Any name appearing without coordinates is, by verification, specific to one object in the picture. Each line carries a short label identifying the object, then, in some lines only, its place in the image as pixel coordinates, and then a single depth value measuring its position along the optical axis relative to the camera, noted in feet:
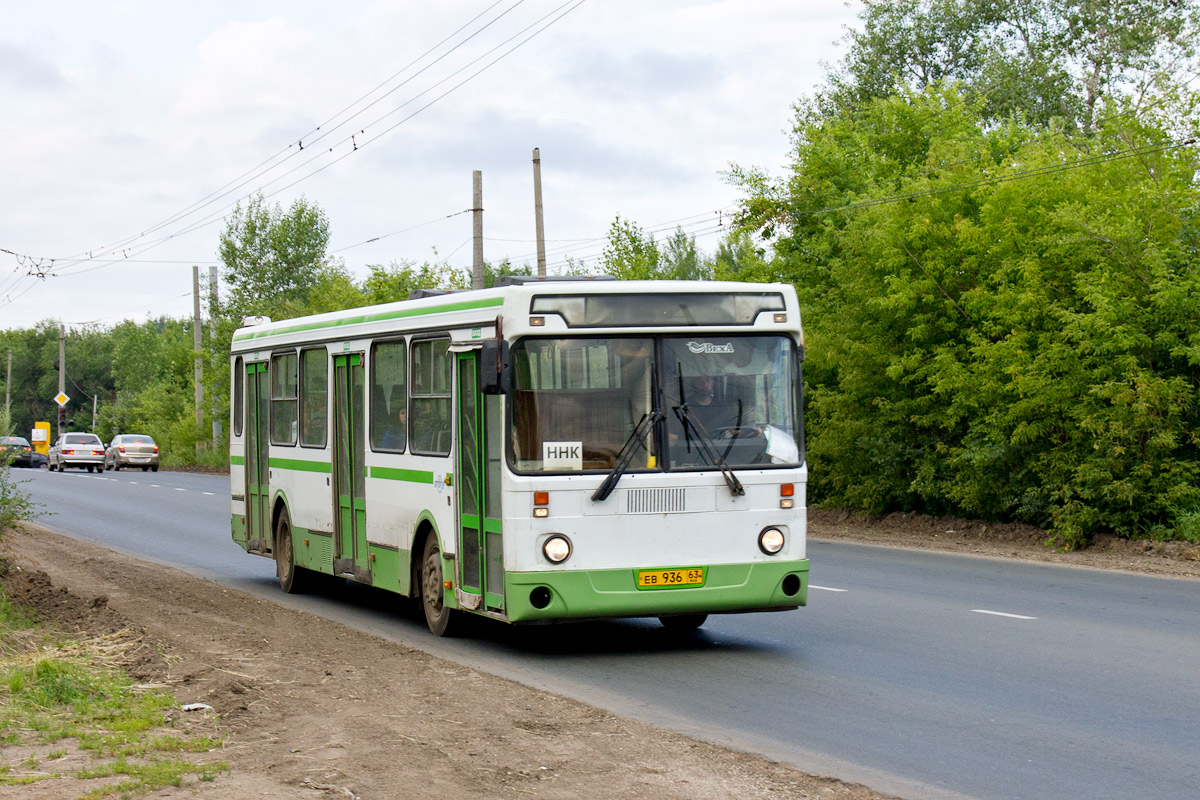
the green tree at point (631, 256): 123.03
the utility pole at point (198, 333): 205.96
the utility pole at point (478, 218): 107.14
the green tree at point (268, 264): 240.32
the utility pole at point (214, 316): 218.38
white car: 203.62
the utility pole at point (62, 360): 289.96
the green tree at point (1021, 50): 144.46
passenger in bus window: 41.29
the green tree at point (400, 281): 165.27
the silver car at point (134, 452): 197.26
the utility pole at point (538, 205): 109.81
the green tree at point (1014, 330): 61.93
